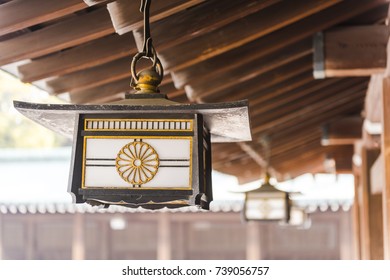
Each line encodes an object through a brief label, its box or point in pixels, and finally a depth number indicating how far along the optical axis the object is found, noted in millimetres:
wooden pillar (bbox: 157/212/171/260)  17359
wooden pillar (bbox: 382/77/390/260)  5164
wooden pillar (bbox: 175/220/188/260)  18578
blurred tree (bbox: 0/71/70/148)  33625
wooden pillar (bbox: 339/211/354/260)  17016
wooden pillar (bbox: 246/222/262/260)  17219
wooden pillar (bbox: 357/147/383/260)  8680
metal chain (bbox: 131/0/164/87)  2887
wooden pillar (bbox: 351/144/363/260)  11273
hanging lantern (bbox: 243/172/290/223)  8492
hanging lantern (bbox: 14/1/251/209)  2814
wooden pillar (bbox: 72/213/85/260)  17516
